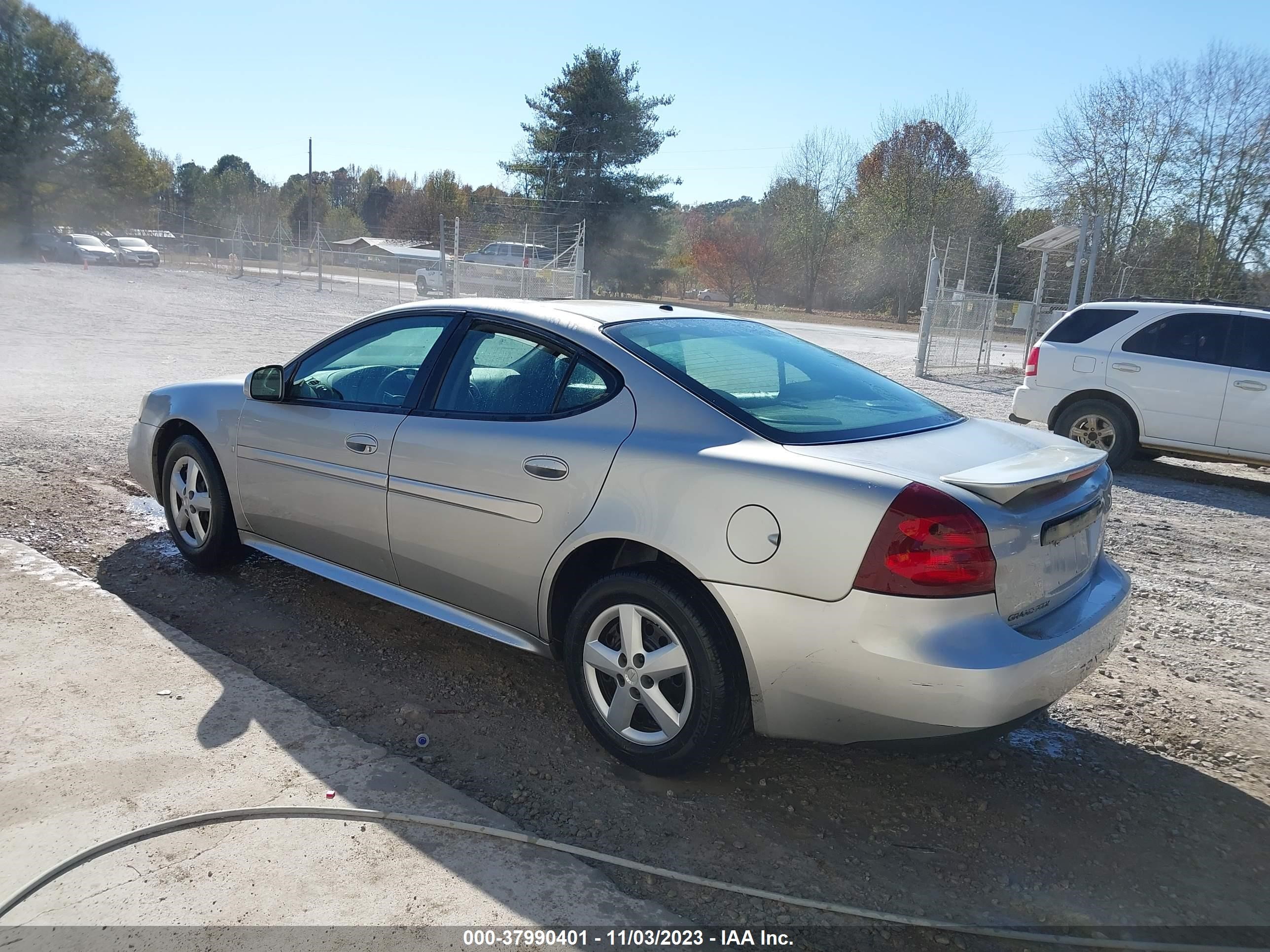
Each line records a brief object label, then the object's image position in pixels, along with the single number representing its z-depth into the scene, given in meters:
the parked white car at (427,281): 34.53
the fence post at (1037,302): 19.22
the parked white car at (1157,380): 8.42
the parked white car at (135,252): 40.66
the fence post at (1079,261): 18.22
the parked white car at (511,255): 25.47
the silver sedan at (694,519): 2.68
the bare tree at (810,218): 54.97
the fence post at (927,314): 17.58
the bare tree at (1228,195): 23.06
